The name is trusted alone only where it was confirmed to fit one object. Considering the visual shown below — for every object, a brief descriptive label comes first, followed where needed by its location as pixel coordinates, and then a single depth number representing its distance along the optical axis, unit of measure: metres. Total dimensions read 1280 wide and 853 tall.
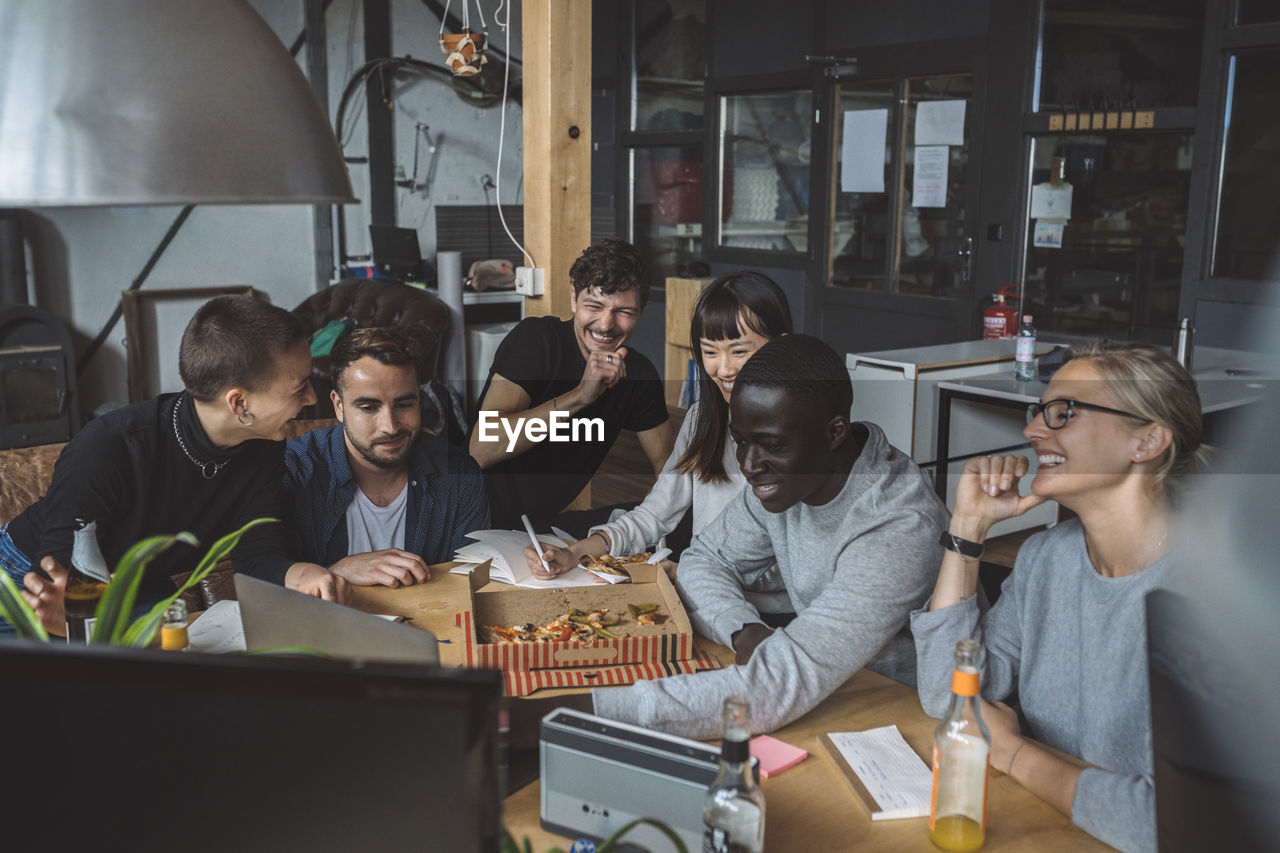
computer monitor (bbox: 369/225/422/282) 7.17
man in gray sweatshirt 1.57
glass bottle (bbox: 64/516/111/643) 1.57
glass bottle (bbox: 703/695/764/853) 1.06
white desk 3.78
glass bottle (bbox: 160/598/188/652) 1.35
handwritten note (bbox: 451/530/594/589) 2.01
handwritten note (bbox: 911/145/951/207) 5.55
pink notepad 1.39
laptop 1.18
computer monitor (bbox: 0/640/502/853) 0.70
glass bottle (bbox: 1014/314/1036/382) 4.11
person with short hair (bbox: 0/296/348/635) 2.18
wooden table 1.24
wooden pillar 3.20
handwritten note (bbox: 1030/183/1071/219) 5.00
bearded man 2.42
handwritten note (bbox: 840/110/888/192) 5.84
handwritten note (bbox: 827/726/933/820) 1.30
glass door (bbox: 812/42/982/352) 5.45
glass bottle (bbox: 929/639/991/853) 1.19
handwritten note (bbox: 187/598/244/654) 1.72
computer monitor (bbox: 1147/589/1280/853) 0.74
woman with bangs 2.49
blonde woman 1.50
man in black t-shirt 2.99
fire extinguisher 5.01
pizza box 1.66
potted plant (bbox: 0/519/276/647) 1.13
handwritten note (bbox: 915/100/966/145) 5.44
